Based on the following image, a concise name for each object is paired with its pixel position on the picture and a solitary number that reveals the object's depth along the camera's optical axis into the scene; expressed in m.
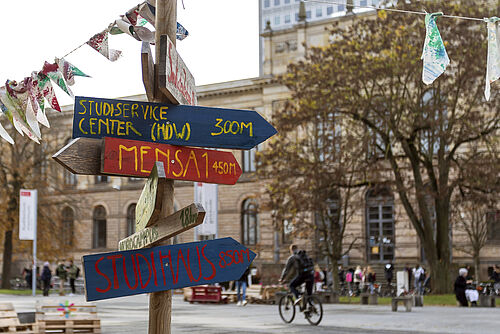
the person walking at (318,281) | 37.86
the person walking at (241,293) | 27.52
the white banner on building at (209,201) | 28.89
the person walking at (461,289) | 25.97
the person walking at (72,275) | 38.53
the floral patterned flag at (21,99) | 7.43
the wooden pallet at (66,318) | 15.45
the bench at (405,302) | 22.98
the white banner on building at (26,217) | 31.97
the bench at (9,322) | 13.47
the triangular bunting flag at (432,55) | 9.72
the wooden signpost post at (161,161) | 4.70
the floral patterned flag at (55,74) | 7.43
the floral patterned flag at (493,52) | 9.62
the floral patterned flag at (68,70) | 7.44
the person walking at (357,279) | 38.72
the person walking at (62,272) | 38.02
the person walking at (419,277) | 35.89
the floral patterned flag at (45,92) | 7.49
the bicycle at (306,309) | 17.73
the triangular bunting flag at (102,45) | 7.18
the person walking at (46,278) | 36.62
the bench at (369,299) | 27.81
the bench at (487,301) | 26.16
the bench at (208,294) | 28.83
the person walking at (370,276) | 39.66
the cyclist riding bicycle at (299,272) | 18.20
